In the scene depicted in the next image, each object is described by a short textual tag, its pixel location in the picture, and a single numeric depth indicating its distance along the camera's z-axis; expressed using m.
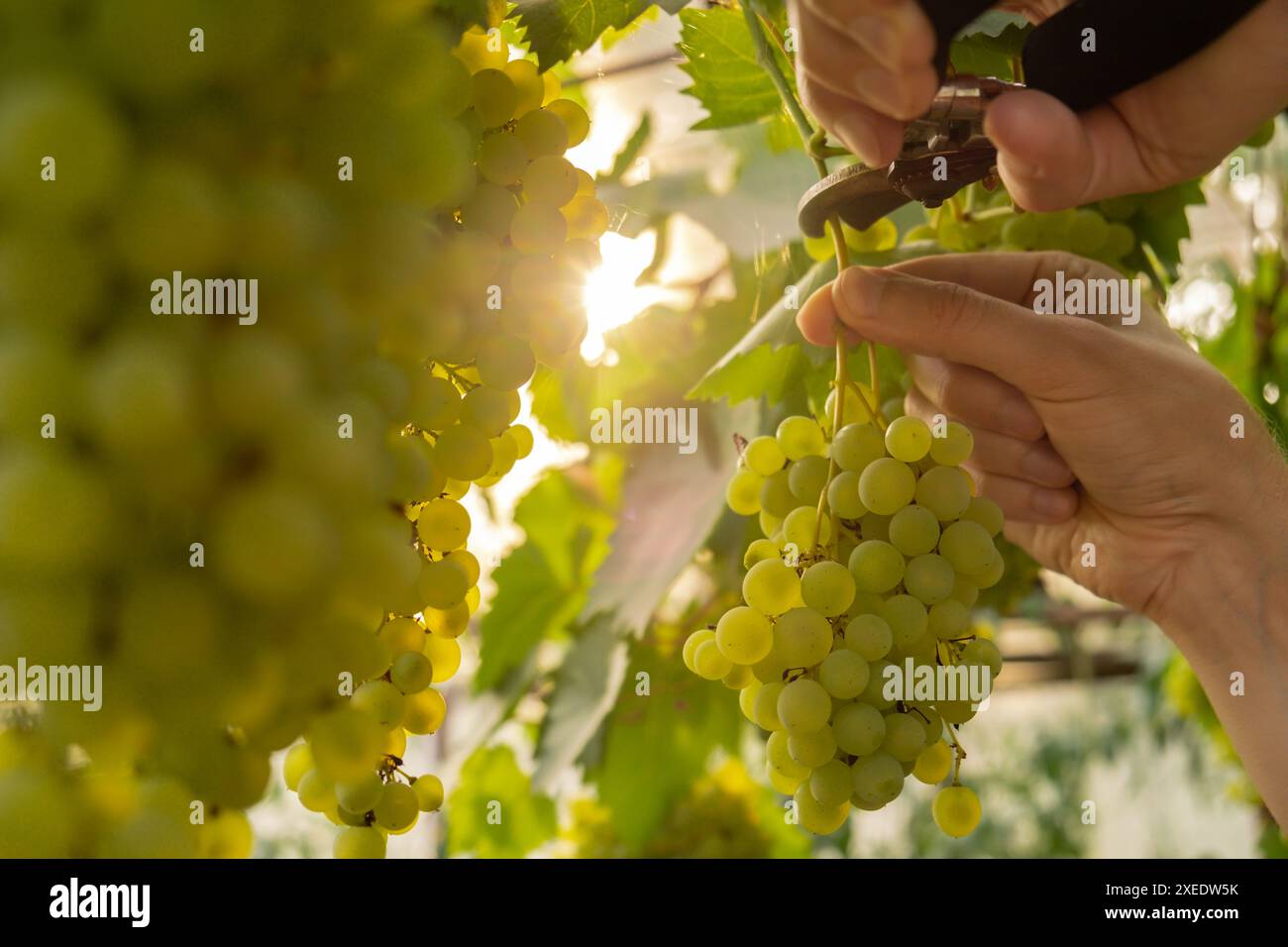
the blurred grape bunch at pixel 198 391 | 0.23
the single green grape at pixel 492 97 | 0.42
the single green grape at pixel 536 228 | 0.43
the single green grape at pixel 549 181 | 0.43
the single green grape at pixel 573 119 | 0.47
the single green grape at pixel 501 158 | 0.43
